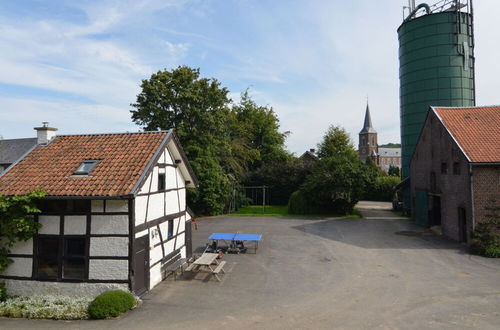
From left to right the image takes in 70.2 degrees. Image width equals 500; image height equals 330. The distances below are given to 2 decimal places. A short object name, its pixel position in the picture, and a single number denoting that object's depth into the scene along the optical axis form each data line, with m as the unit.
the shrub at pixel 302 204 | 32.75
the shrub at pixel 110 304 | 10.02
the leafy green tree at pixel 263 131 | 47.12
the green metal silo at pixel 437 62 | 28.69
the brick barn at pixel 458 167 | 18.12
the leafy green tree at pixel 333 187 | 30.34
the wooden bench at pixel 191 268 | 13.62
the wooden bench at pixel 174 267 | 13.55
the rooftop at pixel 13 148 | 38.45
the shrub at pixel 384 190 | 44.62
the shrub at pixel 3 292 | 11.40
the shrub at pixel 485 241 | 16.56
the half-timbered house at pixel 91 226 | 11.30
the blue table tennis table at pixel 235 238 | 18.19
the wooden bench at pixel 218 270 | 13.46
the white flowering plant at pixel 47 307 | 10.21
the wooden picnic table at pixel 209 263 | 13.59
